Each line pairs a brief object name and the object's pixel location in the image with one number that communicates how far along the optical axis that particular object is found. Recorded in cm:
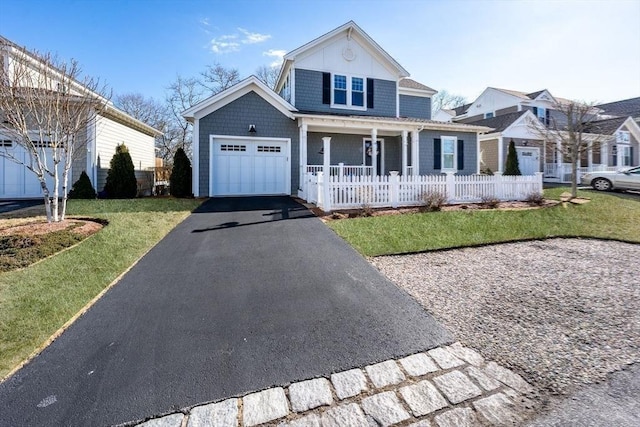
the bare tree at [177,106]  3353
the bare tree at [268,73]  3475
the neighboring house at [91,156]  1177
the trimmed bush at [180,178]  1299
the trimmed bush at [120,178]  1257
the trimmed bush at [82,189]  1154
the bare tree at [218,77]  3300
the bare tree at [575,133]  1227
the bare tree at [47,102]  702
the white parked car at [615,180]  1410
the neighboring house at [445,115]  3167
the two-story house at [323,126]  1303
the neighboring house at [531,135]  2145
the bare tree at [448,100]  4908
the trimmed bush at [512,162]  1911
